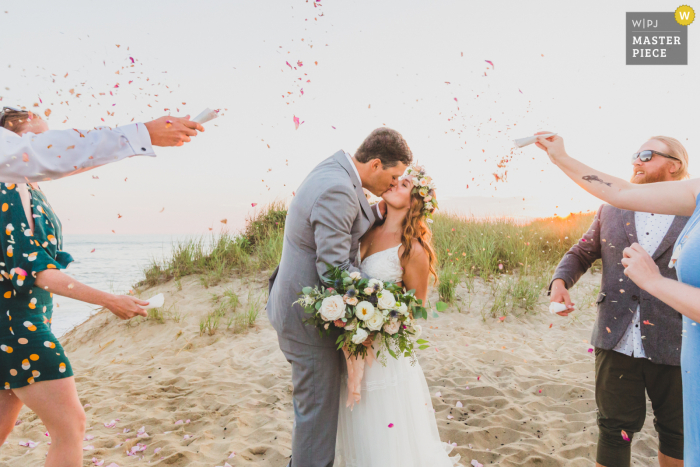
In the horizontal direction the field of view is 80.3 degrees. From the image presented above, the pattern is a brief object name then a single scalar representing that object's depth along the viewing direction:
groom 2.66
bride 3.10
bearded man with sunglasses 2.80
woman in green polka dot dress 2.29
